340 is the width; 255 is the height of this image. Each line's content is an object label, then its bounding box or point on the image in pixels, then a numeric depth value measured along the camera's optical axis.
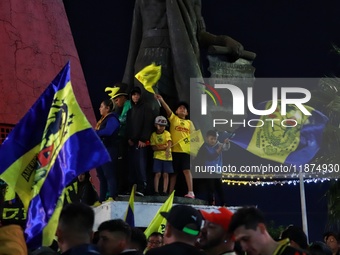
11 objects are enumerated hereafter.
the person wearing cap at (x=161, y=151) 11.17
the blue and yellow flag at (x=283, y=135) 16.14
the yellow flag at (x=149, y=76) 11.40
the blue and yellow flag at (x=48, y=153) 5.78
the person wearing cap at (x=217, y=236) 5.09
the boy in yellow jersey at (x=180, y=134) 11.30
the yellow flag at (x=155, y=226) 8.40
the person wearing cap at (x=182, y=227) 4.91
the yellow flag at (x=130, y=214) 8.29
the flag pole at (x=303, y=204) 13.88
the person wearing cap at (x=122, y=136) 11.23
